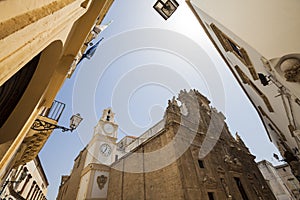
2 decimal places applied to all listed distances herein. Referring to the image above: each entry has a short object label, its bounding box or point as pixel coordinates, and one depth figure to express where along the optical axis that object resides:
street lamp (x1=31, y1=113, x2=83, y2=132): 5.13
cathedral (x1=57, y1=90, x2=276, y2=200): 10.71
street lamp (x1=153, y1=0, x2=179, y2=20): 4.85
